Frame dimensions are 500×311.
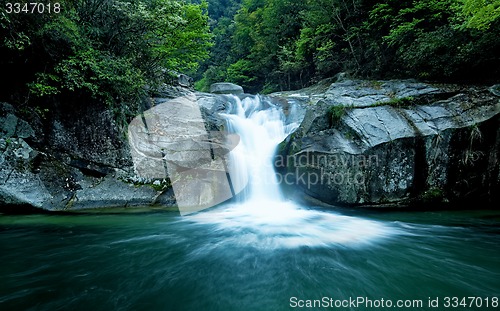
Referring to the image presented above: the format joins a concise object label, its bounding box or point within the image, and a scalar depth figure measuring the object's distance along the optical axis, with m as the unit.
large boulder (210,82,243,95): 17.66
